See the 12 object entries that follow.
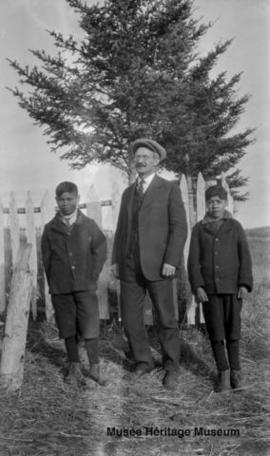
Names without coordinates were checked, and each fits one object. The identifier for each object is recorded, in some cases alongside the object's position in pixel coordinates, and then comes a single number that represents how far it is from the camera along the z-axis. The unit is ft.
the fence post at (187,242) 16.51
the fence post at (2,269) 20.26
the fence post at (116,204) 17.67
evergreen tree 46.03
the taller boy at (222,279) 11.89
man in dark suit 12.27
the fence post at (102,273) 17.66
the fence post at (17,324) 11.76
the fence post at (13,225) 19.79
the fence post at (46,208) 19.08
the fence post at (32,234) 19.20
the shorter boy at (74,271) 12.35
